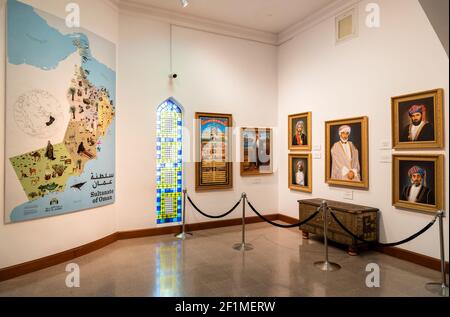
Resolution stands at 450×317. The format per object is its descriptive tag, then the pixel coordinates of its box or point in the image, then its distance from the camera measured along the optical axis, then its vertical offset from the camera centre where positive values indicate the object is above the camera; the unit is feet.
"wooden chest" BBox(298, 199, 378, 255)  17.94 -4.14
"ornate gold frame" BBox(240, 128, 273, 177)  26.45 -0.23
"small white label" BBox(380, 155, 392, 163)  18.24 -0.06
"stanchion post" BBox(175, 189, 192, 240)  22.35 -5.66
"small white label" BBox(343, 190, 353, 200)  20.81 -2.59
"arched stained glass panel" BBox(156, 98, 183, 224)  23.22 -0.14
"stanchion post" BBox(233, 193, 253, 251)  19.41 -5.88
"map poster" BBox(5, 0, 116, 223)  14.99 +2.57
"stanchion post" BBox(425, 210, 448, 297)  12.98 -5.75
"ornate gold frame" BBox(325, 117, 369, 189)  19.52 +0.34
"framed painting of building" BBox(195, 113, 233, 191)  24.53 +0.66
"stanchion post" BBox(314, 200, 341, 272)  15.94 -5.92
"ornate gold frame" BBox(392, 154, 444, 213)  15.57 -1.31
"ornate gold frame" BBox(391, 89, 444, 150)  15.62 +2.02
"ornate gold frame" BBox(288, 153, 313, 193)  24.36 -1.36
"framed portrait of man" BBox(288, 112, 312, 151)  24.52 +2.37
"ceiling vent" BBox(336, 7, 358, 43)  20.52 +9.57
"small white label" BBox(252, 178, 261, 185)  27.12 -2.01
